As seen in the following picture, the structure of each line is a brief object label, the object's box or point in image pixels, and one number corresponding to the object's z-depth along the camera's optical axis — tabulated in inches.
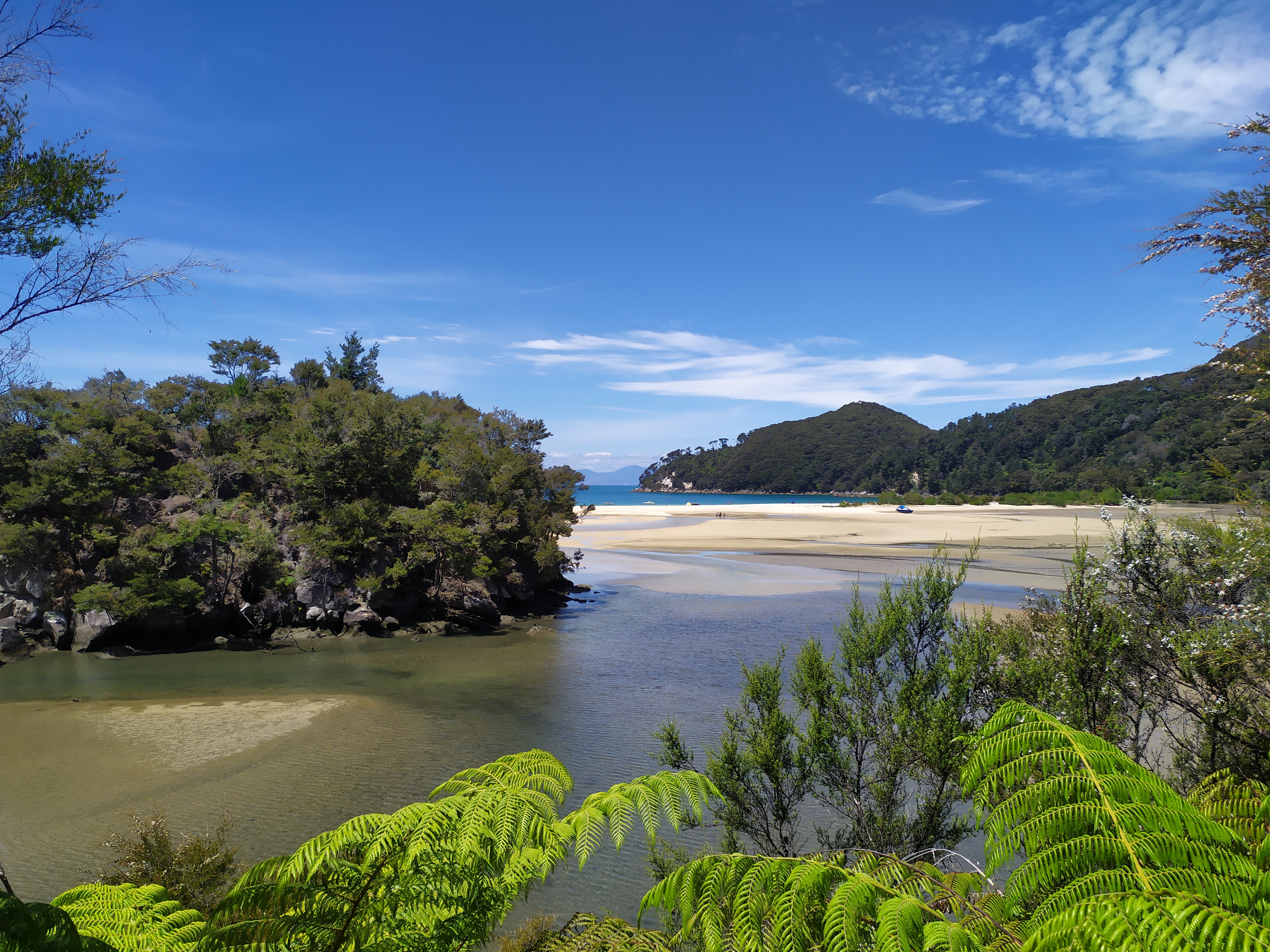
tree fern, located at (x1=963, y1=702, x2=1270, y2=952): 80.4
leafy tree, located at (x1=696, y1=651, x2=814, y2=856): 344.5
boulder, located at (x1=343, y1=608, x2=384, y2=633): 1087.6
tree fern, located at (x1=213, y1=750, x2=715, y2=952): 125.6
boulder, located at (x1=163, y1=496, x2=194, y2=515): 1130.7
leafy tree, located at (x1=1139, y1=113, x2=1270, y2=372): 209.5
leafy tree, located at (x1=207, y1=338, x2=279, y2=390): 1595.7
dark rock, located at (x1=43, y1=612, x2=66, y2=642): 954.7
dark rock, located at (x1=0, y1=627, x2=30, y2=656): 919.0
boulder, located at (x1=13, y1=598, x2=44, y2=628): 948.0
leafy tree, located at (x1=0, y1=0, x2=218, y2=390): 179.3
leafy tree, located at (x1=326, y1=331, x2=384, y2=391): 1900.8
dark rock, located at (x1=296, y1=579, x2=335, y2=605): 1088.8
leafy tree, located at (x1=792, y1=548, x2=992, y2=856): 320.2
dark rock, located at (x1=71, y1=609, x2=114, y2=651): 948.0
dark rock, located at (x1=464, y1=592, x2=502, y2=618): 1161.4
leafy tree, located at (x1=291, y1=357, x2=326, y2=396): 1696.6
